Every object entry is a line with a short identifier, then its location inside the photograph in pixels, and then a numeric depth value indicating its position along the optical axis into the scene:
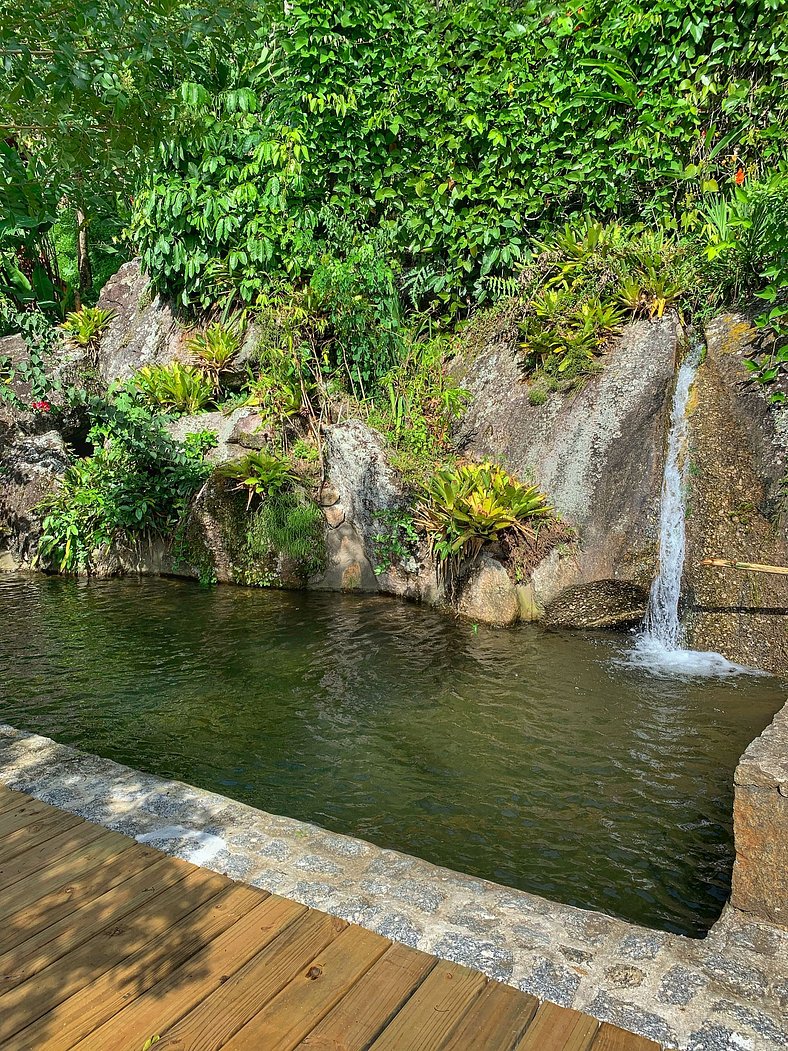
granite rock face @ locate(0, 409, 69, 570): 9.96
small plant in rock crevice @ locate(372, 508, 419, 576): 8.12
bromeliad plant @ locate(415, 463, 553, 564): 7.48
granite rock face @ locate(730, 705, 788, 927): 2.70
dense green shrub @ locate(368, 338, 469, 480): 8.72
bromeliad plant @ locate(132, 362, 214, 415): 10.47
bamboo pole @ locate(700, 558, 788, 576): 6.03
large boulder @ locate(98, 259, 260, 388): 11.84
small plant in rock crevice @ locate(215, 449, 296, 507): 8.69
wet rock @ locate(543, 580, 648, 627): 7.21
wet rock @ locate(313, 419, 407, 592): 8.45
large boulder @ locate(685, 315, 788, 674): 6.41
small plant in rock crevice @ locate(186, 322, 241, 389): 10.48
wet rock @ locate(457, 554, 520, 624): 7.43
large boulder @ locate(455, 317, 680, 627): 7.27
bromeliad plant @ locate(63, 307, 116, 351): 12.66
